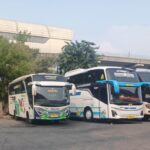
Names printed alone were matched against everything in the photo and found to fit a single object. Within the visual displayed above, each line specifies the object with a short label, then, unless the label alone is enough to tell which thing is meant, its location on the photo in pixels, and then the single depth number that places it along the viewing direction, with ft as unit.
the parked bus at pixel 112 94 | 74.08
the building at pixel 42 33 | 281.13
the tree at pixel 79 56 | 137.08
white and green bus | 71.51
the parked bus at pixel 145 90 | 81.76
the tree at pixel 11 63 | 99.91
